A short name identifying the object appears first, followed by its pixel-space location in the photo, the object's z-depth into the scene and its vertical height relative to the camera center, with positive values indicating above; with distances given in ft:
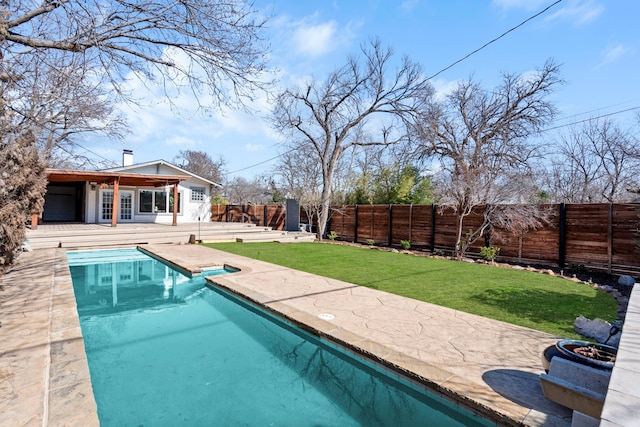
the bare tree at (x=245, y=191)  118.99 +7.72
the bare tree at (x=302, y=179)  57.99 +7.32
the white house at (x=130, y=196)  53.71 +2.49
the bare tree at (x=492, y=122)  58.65 +18.48
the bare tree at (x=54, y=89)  13.93 +6.58
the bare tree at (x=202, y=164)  128.36 +18.66
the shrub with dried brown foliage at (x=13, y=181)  9.78 +0.87
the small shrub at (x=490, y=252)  33.55 -3.52
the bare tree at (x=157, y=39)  12.56 +7.10
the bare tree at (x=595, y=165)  59.57 +11.29
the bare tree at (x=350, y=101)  56.80 +20.43
